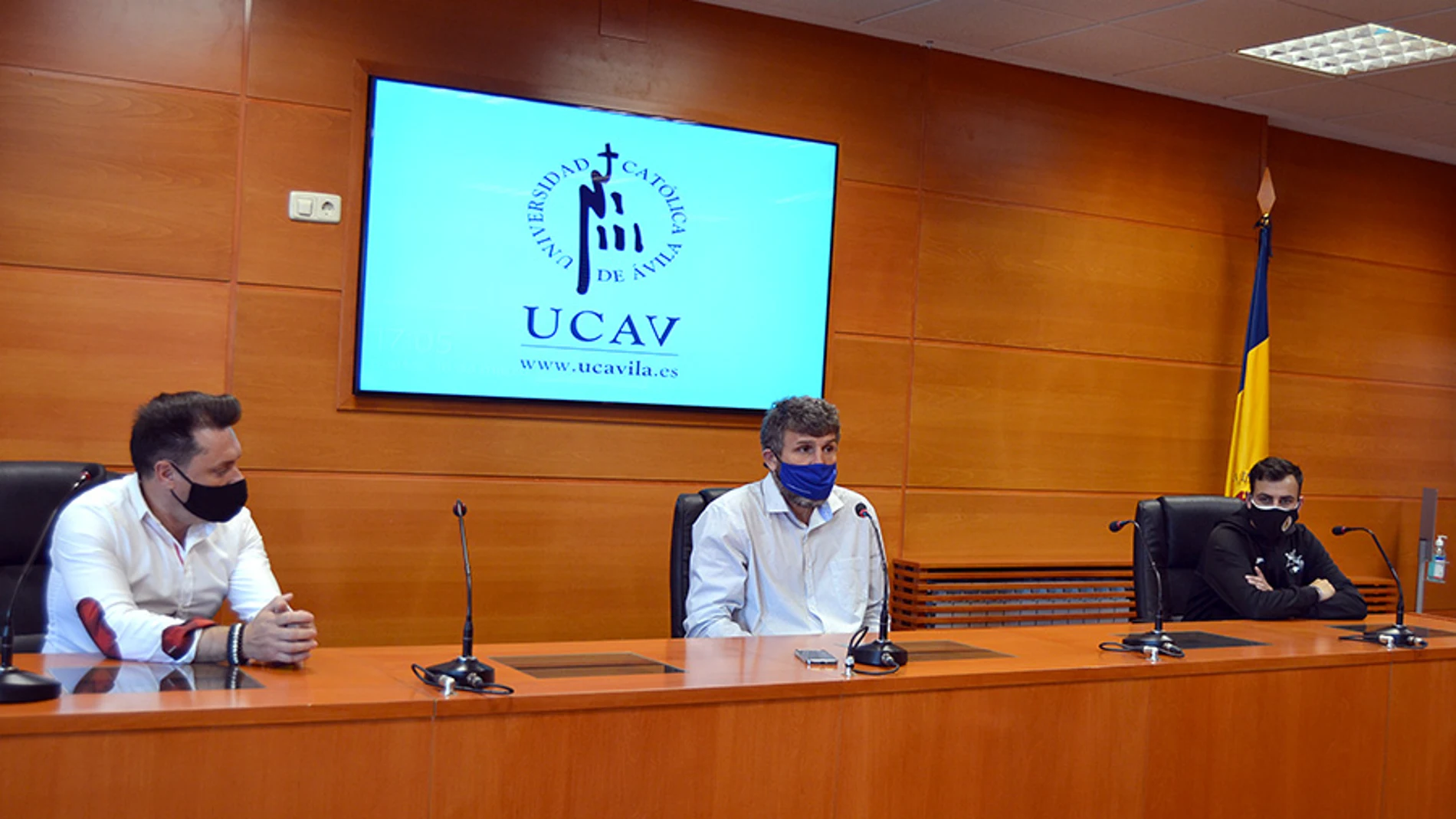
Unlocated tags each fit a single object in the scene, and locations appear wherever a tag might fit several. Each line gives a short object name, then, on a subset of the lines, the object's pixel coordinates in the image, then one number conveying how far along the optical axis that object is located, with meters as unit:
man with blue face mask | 3.41
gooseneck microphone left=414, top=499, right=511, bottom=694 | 2.25
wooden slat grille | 5.20
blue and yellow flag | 5.94
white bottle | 6.26
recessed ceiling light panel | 5.04
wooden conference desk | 1.98
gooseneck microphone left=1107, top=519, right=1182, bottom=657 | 3.09
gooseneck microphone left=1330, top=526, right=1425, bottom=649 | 3.48
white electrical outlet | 4.25
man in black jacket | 4.00
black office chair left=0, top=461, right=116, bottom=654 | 2.85
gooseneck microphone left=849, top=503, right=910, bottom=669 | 2.68
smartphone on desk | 2.71
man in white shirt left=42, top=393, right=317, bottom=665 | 2.40
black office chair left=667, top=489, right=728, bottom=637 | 3.48
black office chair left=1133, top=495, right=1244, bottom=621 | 4.15
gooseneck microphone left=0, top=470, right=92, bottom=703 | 1.96
